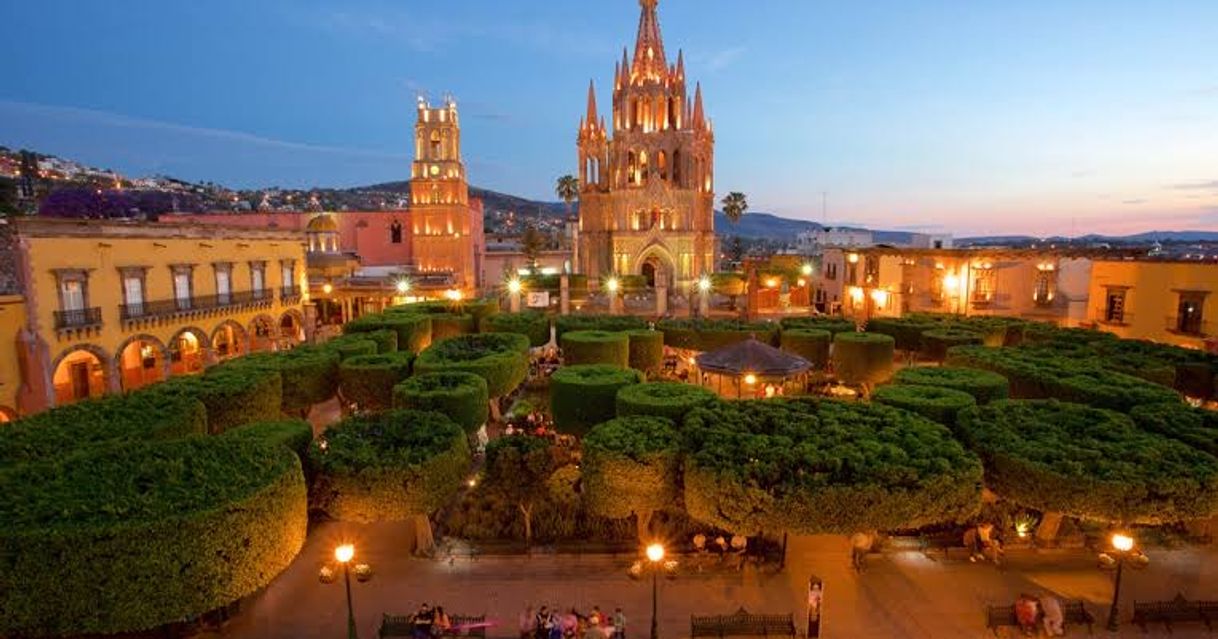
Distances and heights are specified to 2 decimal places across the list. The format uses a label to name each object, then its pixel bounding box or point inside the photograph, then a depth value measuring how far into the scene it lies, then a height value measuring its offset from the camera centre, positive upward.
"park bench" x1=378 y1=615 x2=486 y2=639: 13.83 -8.16
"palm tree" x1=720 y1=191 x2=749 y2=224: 88.25 +6.26
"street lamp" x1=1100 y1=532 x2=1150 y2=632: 13.99 -7.11
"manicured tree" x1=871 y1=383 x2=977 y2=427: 19.28 -4.76
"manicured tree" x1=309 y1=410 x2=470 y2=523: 15.30 -5.39
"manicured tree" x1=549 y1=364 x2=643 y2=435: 22.44 -5.25
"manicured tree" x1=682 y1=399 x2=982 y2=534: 14.22 -5.31
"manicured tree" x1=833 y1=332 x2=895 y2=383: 28.89 -4.98
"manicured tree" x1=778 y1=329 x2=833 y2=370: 31.19 -4.77
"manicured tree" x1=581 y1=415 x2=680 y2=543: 15.94 -5.65
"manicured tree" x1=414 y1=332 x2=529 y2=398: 24.91 -4.38
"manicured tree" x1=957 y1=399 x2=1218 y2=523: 14.09 -5.15
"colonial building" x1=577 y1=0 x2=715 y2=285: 65.38 +8.61
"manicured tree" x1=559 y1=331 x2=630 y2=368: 29.31 -4.55
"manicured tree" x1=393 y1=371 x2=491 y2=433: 20.62 -4.72
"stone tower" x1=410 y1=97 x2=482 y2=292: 62.47 +5.61
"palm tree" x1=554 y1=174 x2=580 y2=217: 90.44 +9.32
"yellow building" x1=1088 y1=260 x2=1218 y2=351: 32.22 -3.07
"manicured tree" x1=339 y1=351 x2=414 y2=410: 24.70 -5.03
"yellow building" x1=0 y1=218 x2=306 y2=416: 26.08 -2.35
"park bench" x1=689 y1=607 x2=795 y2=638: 13.66 -8.15
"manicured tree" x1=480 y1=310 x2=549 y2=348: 35.47 -4.17
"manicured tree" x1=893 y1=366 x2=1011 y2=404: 21.42 -4.62
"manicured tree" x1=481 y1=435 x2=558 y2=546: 17.67 -6.13
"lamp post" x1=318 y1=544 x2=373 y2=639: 15.97 -8.15
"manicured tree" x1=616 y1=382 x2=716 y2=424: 19.50 -4.74
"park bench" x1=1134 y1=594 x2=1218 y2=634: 14.05 -8.14
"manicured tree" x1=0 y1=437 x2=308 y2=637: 10.94 -5.17
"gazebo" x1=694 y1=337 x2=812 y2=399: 25.58 -4.74
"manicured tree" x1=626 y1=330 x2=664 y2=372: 31.56 -4.94
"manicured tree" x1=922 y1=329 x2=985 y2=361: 30.62 -4.54
